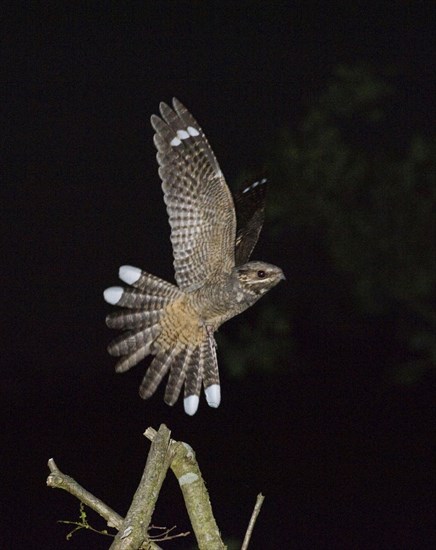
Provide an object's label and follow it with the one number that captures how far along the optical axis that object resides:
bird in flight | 5.17
